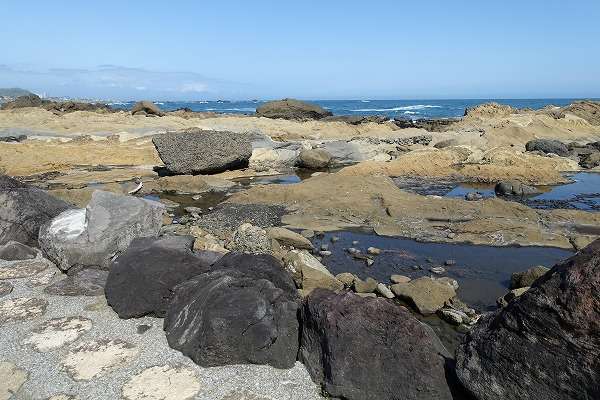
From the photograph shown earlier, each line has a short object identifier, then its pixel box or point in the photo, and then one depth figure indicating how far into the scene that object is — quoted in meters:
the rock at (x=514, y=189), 16.30
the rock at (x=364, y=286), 7.71
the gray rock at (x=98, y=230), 7.27
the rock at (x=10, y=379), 4.39
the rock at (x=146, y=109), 45.40
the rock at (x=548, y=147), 26.48
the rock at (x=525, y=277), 7.75
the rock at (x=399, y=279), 8.31
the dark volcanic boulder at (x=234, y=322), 4.88
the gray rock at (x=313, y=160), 22.52
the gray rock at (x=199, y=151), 19.11
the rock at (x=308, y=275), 7.50
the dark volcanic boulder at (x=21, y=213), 8.40
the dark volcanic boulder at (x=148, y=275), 5.96
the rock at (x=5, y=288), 6.58
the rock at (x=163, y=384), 4.36
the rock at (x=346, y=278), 7.95
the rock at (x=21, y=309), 5.89
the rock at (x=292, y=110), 50.66
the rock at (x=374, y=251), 9.90
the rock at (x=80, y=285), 6.61
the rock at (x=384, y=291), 7.58
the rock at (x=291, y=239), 10.07
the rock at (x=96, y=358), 4.73
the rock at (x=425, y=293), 7.15
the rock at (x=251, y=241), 8.87
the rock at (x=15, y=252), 7.85
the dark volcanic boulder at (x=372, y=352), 4.19
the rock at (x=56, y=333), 5.25
